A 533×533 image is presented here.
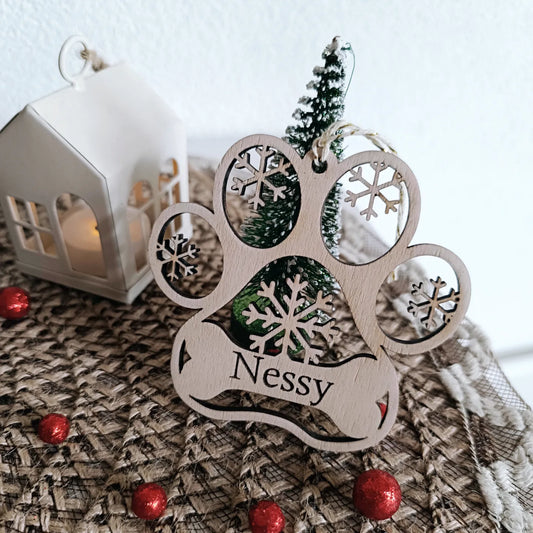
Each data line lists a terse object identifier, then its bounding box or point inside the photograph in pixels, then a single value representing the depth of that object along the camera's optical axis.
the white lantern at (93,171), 0.15
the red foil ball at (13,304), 0.17
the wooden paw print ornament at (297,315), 0.12
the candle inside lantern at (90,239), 0.18
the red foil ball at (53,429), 0.13
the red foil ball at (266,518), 0.12
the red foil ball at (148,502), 0.12
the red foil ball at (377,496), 0.12
